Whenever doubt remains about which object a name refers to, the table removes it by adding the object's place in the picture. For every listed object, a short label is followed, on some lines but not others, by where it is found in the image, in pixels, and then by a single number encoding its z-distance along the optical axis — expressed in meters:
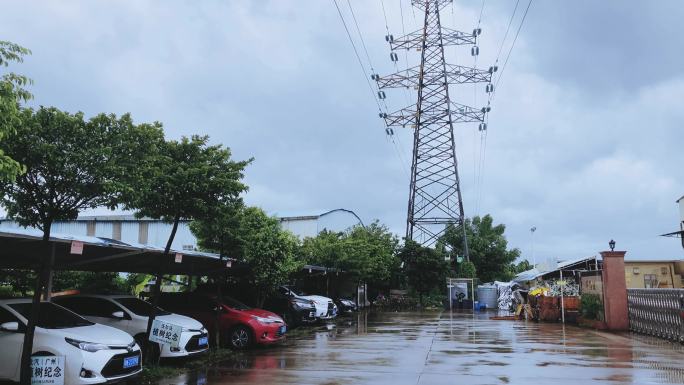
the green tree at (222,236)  13.68
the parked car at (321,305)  21.81
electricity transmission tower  36.12
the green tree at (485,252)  45.18
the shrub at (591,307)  19.46
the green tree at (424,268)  36.97
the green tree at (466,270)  36.98
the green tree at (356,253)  25.98
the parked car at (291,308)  19.44
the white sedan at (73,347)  7.68
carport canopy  9.02
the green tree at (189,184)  10.45
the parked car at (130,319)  10.88
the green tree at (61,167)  7.20
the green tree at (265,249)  15.46
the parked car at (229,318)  13.66
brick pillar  18.23
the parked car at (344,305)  28.02
